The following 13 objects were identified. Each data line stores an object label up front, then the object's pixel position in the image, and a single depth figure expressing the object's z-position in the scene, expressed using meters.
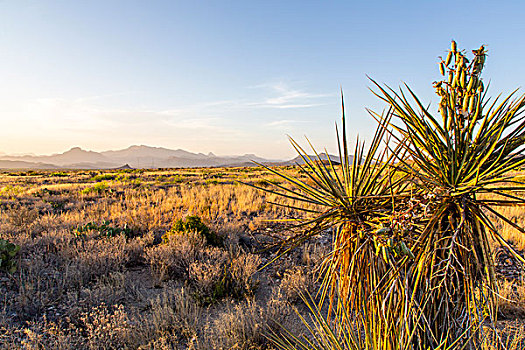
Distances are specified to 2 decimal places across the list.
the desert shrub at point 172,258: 4.91
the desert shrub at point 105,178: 23.01
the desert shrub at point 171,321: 3.29
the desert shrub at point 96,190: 13.18
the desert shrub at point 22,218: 7.22
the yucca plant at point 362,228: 1.18
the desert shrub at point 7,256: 4.67
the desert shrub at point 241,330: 3.13
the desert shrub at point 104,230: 6.39
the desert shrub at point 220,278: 4.32
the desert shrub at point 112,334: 3.08
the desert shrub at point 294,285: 4.28
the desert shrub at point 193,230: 6.17
